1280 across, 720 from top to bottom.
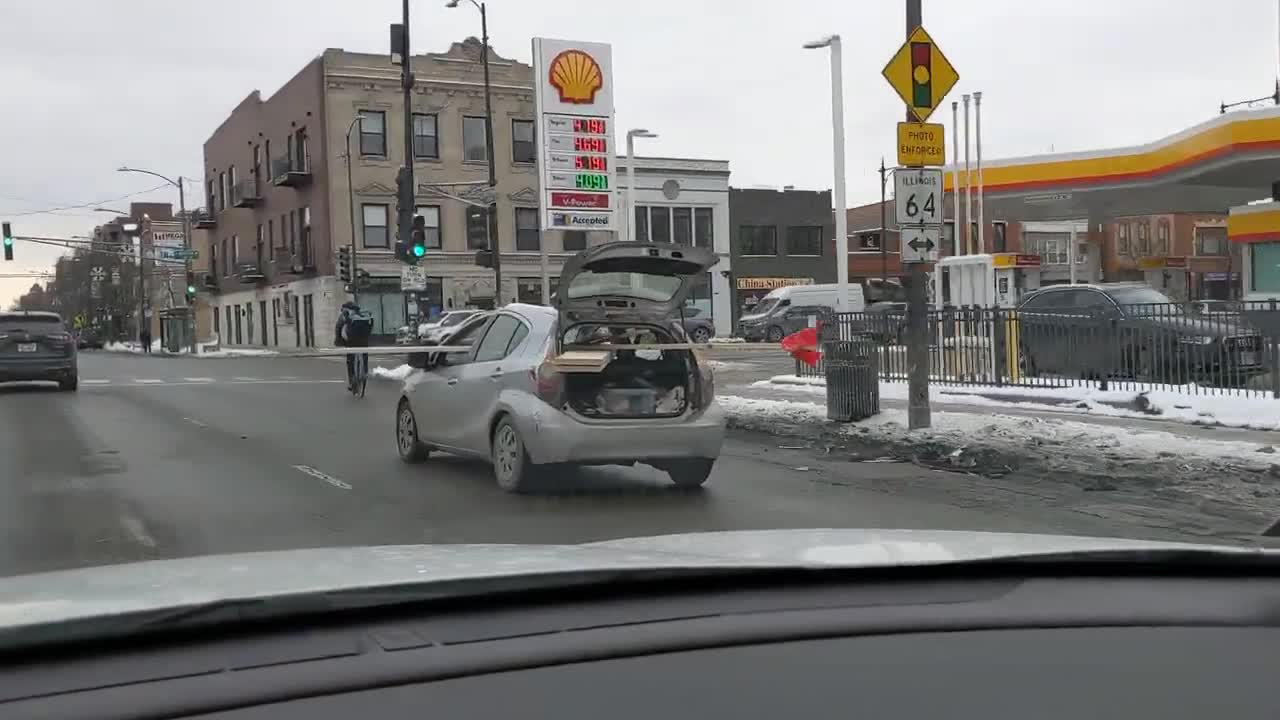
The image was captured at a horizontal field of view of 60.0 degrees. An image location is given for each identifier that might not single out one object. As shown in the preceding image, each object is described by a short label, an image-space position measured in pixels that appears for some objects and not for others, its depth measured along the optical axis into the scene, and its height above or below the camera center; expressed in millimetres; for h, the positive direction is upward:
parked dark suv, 14047 -500
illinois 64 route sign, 12062 +1253
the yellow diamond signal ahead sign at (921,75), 12180 +2639
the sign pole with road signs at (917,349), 12430 -409
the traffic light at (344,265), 33781 +2034
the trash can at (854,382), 13352 -822
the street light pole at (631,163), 27675 +4552
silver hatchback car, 8430 -464
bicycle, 20328 -842
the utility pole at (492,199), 27109 +3495
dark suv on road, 21359 -185
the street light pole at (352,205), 43612 +5267
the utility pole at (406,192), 24516 +3090
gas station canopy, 25359 +3543
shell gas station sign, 21078 +3649
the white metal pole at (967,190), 30006 +3391
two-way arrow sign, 12125 +758
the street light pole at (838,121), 18438 +3265
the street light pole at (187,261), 54822 +3868
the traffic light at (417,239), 25062 +2037
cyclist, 21141 +54
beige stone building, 47656 +6651
